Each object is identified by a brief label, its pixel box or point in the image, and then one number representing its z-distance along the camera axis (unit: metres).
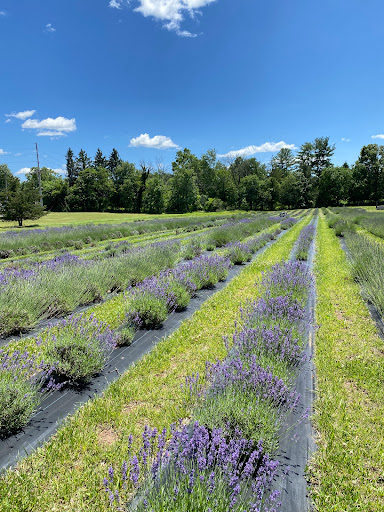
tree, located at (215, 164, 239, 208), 64.50
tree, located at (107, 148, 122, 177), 75.44
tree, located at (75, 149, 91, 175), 70.56
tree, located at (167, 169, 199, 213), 55.31
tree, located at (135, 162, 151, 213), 58.06
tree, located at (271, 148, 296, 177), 88.00
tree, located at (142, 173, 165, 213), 55.22
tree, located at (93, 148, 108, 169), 74.38
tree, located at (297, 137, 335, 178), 83.69
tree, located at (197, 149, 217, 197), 69.06
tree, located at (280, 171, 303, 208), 66.75
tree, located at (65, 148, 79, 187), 71.62
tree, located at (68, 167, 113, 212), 58.41
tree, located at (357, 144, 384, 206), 61.81
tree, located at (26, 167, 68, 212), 59.29
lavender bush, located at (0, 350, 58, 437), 2.38
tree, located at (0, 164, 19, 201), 25.44
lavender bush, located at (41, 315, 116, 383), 3.10
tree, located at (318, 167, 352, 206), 64.62
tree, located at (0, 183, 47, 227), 25.49
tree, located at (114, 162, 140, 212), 58.88
